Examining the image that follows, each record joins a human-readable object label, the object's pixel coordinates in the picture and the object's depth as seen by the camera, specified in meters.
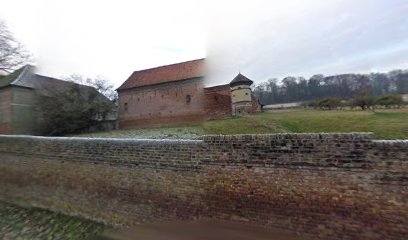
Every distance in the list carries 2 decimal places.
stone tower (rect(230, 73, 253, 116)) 26.97
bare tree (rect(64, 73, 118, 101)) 27.76
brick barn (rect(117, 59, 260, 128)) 26.89
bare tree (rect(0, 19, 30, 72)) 18.50
